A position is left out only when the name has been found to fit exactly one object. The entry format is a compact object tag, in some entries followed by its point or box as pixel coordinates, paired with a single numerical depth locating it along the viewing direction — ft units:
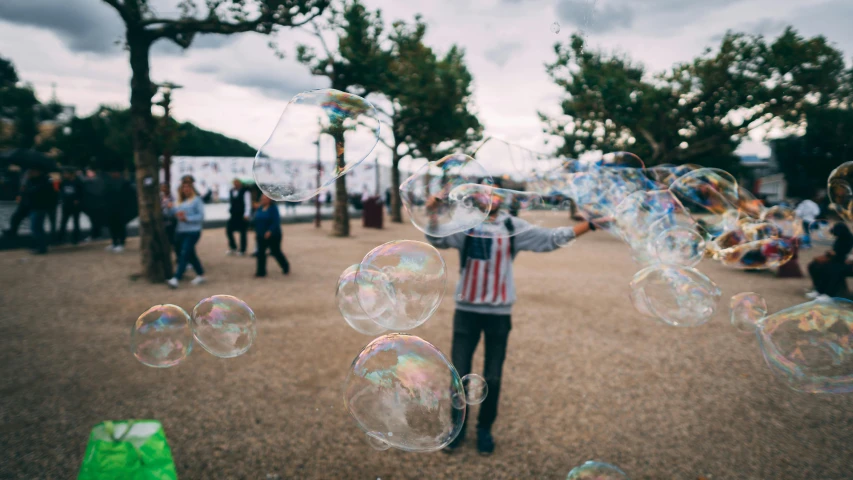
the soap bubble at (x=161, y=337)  11.34
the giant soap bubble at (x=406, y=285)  9.63
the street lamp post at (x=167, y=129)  49.61
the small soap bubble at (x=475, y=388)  10.75
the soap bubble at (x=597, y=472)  8.52
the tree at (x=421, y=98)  58.65
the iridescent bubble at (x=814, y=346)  8.84
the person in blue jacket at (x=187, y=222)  25.52
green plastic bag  6.75
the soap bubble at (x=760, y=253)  16.65
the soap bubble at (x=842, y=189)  12.79
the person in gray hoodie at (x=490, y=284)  10.44
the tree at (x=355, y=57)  46.68
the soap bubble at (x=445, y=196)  10.11
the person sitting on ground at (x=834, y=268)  24.50
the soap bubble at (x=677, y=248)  13.98
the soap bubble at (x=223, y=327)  11.30
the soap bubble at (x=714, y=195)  15.21
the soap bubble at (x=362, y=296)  9.68
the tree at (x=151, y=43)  24.29
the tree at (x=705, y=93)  47.80
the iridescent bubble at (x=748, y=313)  13.64
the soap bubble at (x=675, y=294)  12.02
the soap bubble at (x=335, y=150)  10.14
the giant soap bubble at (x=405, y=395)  8.27
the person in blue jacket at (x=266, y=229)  28.55
